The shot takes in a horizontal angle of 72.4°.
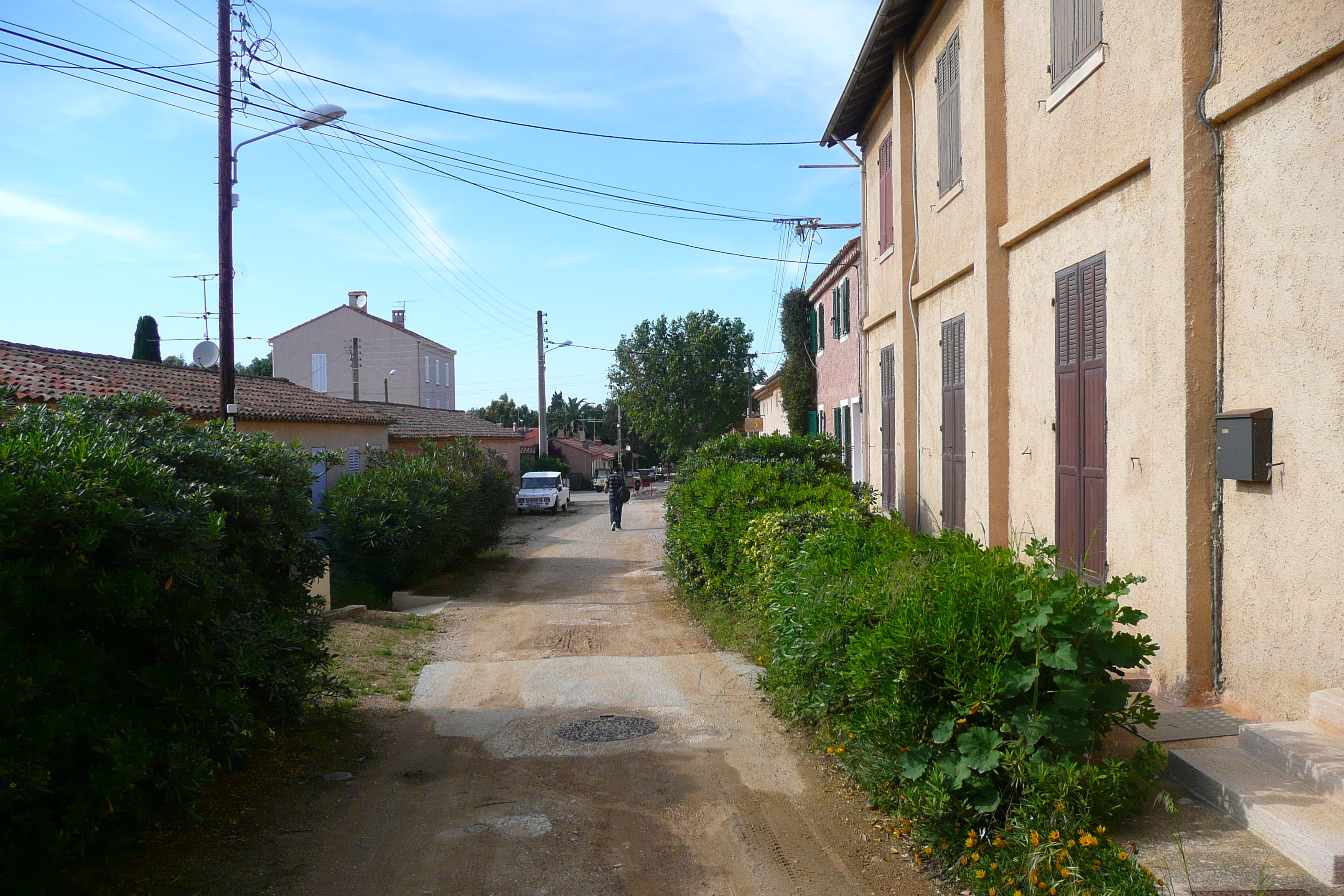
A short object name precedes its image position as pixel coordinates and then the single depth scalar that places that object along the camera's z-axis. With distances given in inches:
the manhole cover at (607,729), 263.7
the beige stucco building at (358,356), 1962.7
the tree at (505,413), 3700.8
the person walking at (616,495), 1099.3
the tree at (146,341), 1355.8
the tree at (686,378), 2121.1
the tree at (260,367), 2942.9
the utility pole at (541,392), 1696.6
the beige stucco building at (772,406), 1208.2
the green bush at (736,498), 406.3
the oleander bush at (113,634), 139.3
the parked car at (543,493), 1407.5
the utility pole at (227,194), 536.7
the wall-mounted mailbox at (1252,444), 183.6
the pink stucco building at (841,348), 680.4
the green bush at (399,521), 610.2
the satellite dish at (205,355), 862.5
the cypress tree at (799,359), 943.0
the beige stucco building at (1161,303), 173.9
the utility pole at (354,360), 1494.8
